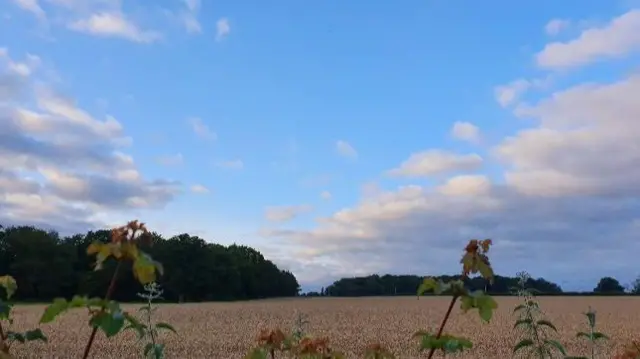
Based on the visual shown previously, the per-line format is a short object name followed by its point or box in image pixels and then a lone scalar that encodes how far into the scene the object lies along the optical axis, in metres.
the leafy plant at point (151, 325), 2.20
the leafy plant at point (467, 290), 1.96
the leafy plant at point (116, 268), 1.68
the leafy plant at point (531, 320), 2.77
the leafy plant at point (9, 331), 2.26
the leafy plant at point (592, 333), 2.60
